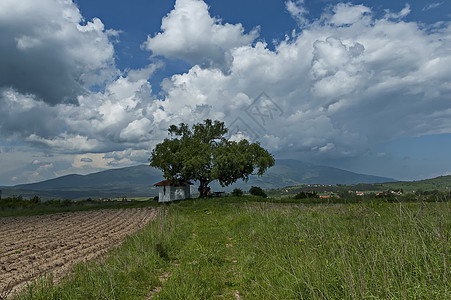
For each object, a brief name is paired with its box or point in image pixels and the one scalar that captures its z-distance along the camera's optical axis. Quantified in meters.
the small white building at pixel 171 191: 54.12
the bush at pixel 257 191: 51.62
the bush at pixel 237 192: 51.56
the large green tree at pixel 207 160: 43.59
